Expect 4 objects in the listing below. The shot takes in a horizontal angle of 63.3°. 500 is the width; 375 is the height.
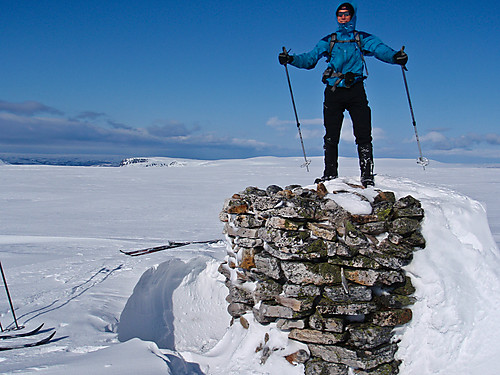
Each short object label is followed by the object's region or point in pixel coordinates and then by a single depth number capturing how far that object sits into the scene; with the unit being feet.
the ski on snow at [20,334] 16.34
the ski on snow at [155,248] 30.50
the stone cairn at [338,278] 14.39
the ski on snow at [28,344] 15.06
